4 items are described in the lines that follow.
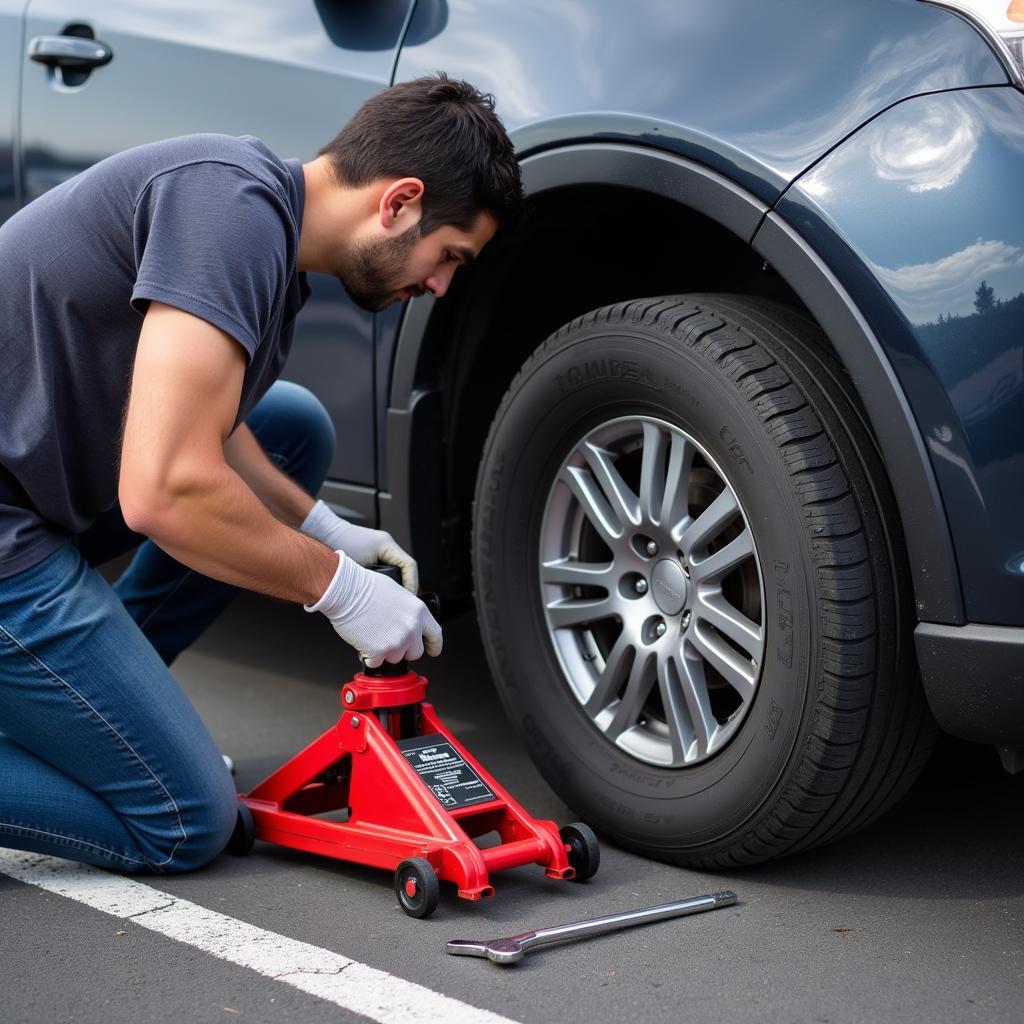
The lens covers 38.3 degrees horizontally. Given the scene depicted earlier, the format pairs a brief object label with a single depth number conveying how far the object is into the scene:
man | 2.25
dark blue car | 2.00
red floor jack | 2.22
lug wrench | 2.03
